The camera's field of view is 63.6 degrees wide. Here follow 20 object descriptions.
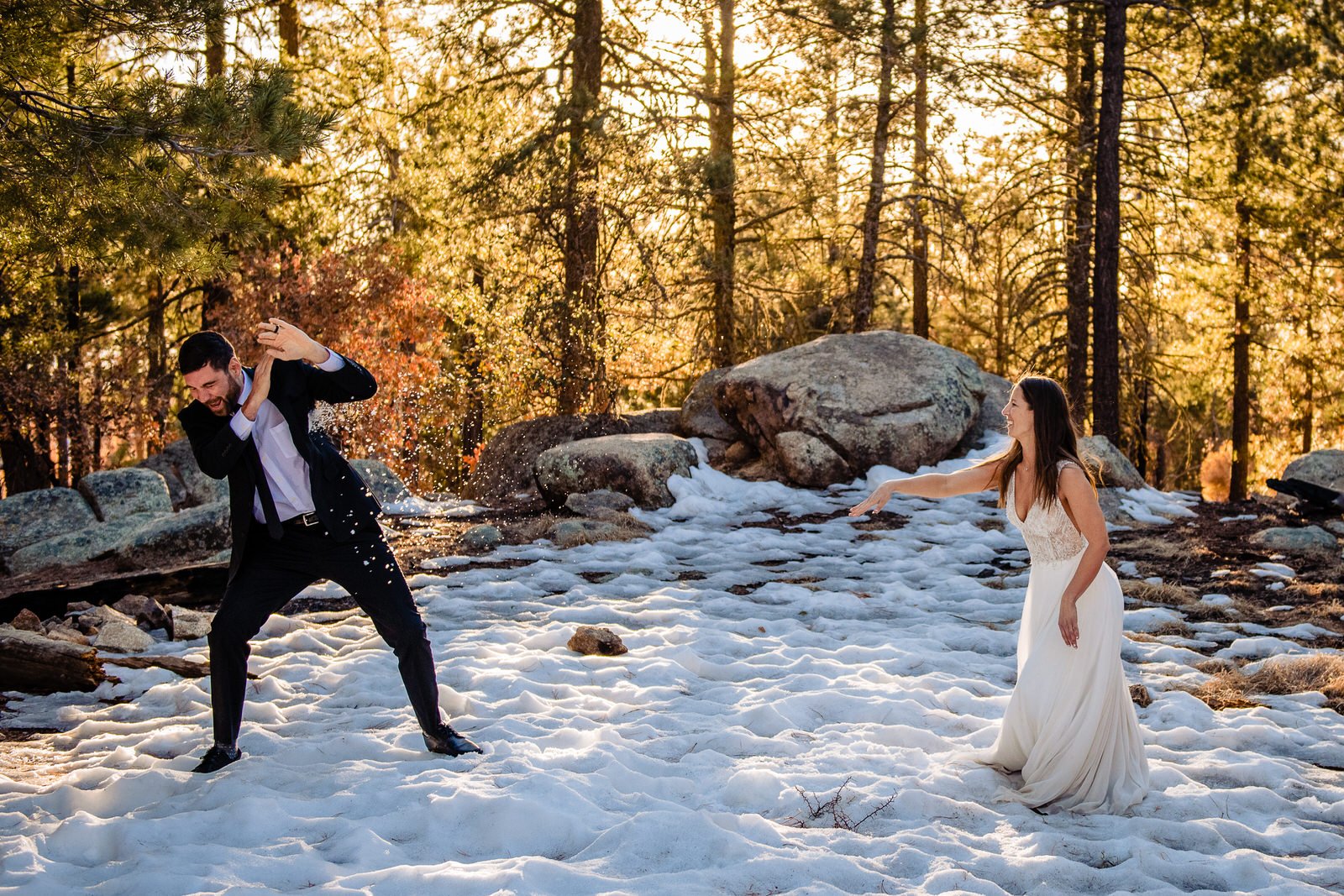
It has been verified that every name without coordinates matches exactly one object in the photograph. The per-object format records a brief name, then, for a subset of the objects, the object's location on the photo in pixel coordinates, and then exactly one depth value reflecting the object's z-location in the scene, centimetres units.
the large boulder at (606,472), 1248
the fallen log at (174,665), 662
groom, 468
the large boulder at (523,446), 1432
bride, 462
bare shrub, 443
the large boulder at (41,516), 1194
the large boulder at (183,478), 1469
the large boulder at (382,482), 1275
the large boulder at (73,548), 1077
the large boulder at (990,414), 1491
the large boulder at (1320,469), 1366
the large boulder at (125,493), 1252
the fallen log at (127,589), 809
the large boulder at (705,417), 1516
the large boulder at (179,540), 1041
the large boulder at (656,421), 1574
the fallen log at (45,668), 632
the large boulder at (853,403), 1373
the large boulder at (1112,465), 1330
